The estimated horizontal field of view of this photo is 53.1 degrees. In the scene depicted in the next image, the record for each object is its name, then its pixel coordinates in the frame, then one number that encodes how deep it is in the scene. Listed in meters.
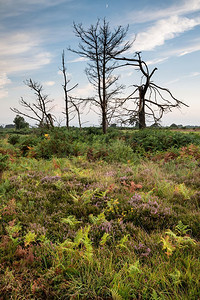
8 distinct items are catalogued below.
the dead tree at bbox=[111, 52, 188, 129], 16.91
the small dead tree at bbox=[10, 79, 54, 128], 16.61
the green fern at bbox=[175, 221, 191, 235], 3.34
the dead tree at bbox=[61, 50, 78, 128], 19.11
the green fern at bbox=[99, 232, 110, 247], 3.12
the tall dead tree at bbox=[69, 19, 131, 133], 16.56
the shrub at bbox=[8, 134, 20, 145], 15.94
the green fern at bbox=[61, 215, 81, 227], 3.51
